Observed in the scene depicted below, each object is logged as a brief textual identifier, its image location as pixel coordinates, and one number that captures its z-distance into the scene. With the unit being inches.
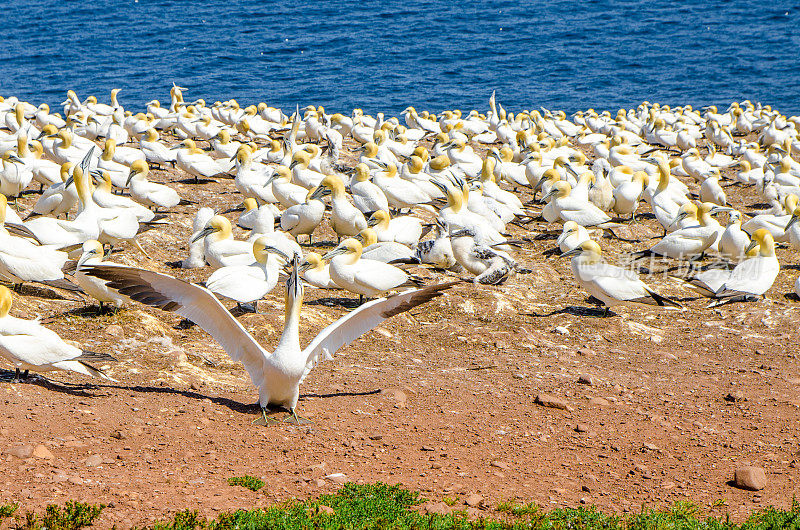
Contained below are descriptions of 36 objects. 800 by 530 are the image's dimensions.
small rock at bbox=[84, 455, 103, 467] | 387.5
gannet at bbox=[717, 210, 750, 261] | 868.0
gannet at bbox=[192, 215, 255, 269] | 713.0
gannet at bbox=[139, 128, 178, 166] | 1178.6
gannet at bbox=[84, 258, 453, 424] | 444.8
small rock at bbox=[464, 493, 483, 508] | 390.3
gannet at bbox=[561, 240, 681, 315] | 711.1
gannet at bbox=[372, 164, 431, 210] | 1005.2
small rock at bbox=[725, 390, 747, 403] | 547.1
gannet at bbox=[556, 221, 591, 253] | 862.5
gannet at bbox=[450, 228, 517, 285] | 778.2
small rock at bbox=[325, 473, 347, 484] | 406.0
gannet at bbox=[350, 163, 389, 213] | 953.5
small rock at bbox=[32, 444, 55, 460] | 385.4
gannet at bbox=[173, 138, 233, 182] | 1121.2
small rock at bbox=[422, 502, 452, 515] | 377.4
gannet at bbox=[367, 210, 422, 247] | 848.9
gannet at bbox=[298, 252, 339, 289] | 707.4
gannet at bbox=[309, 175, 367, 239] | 877.2
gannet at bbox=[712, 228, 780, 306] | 766.5
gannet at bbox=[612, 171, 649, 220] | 1049.5
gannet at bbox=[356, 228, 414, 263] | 767.1
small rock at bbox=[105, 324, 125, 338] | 580.8
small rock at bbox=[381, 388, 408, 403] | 512.1
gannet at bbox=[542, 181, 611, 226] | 970.7
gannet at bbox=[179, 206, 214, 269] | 762.8
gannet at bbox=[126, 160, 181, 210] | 931.3
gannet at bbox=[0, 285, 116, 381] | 450.2
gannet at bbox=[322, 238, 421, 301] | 684.1
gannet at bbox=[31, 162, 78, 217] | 845.2
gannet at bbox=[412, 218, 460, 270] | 807.1
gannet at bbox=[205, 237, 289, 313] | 624.4
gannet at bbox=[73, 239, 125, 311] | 589.6
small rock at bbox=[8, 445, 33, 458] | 382.9
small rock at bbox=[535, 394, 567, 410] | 518.6
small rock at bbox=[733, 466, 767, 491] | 423.5
